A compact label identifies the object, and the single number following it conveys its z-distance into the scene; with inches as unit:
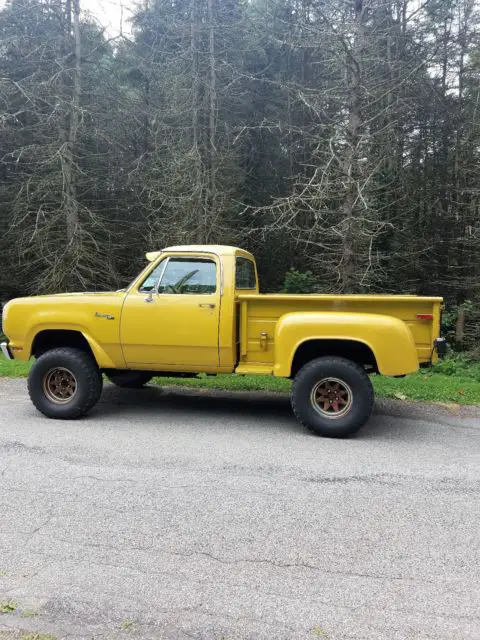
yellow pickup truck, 209.6
